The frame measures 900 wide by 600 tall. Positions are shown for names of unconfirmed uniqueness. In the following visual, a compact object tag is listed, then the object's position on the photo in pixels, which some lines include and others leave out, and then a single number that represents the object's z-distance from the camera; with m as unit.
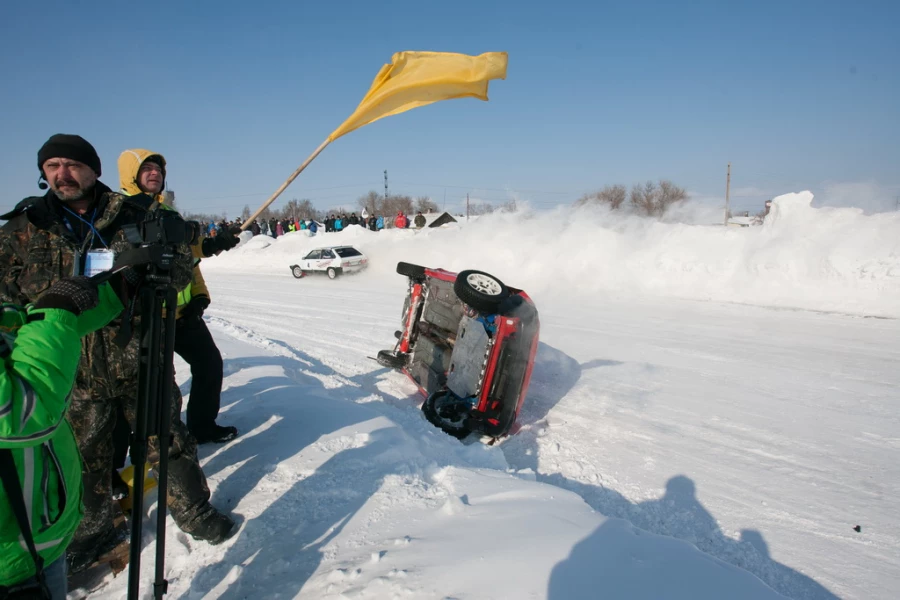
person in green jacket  1.42
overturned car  4.70
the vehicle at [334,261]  17.77
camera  2.00
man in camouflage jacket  2.33
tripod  2.05
